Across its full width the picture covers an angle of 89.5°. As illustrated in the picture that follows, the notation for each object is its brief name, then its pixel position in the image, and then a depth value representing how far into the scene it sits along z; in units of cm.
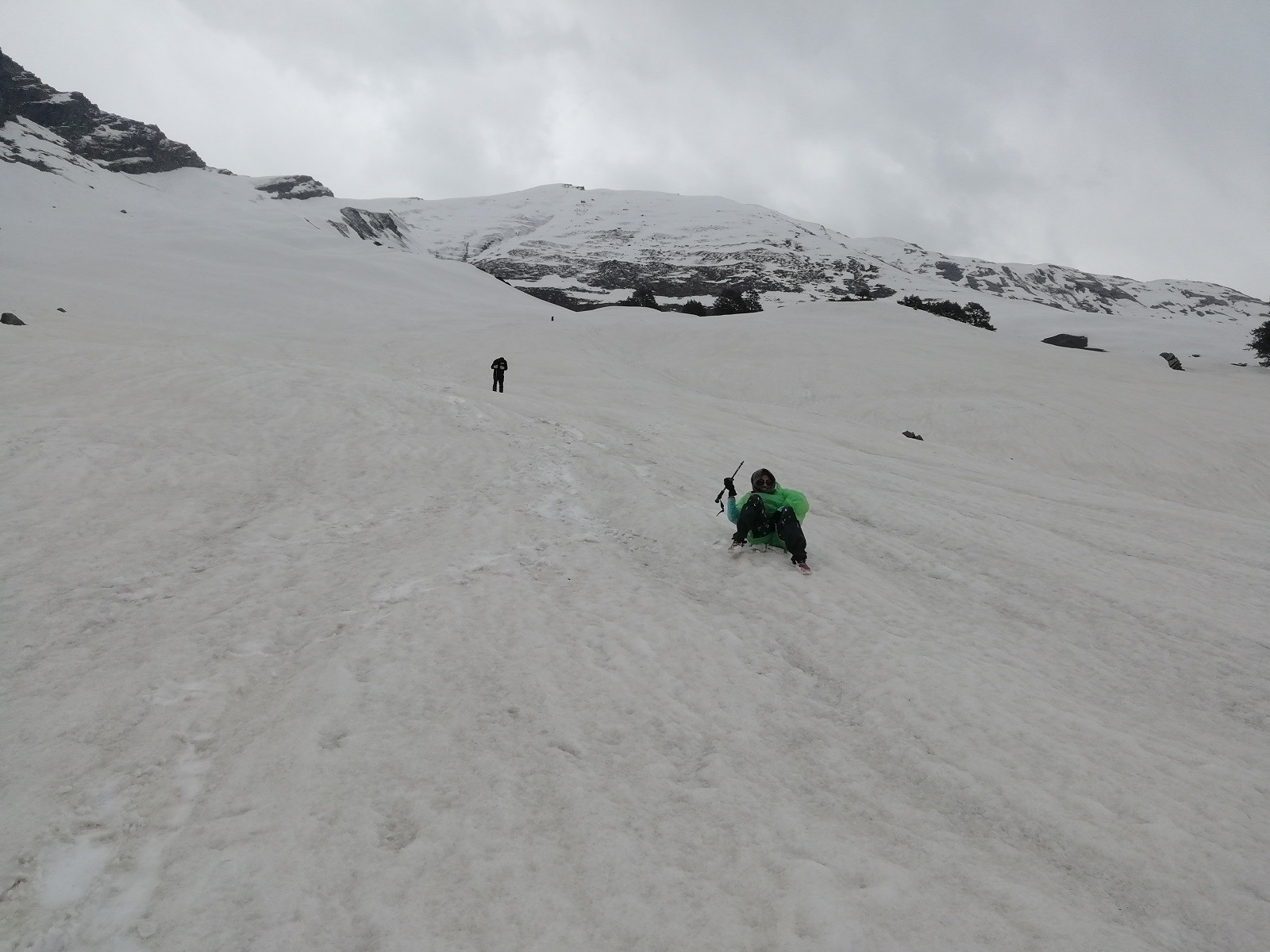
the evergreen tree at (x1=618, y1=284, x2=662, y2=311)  6244
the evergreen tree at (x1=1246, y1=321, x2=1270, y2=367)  3547
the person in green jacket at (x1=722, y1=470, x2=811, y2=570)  774
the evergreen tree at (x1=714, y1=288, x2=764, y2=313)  5975
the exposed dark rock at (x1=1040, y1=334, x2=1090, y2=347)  4844
